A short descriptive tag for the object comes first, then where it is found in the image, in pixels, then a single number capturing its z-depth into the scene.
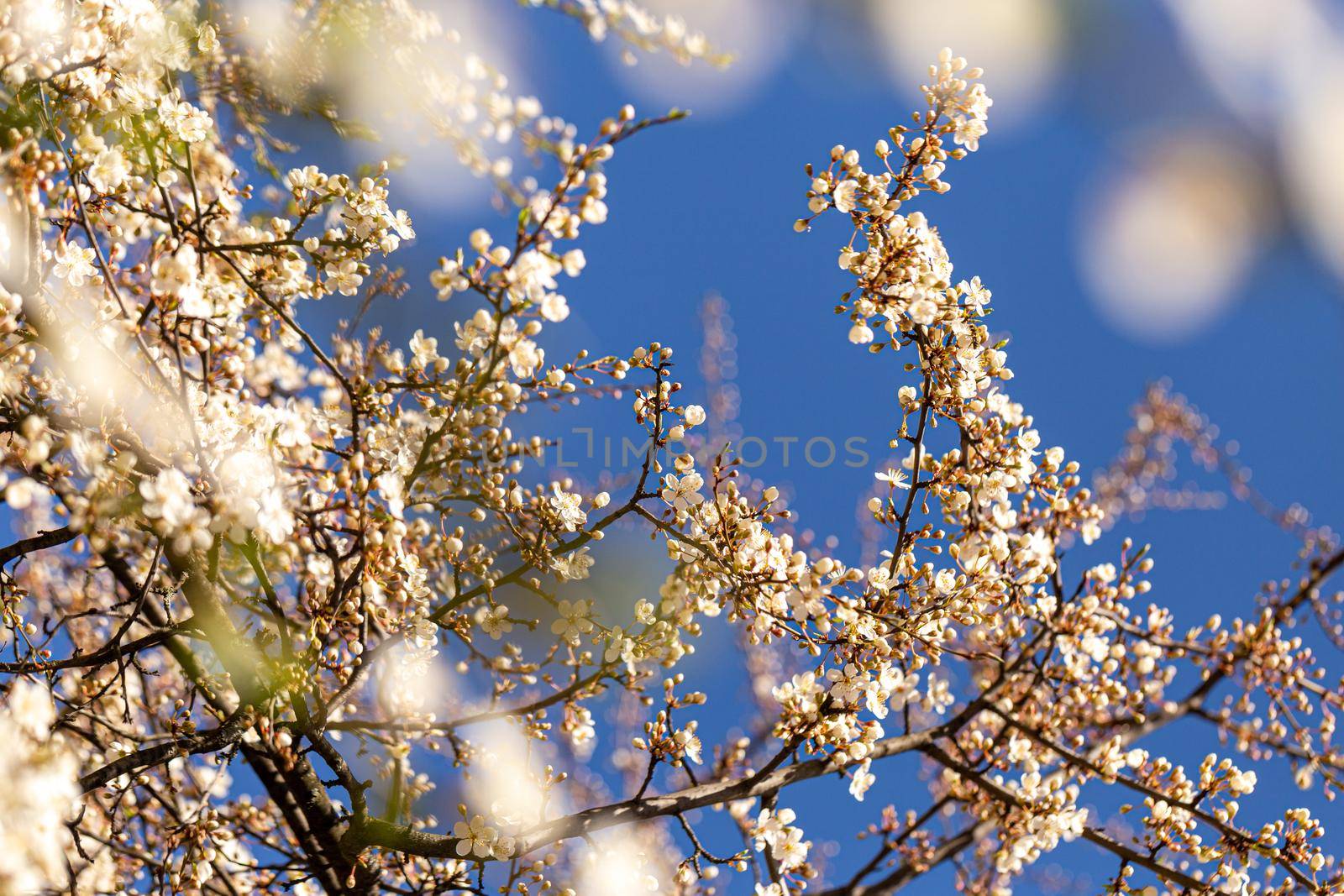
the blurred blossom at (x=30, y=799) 2.84
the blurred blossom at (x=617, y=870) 6.55
